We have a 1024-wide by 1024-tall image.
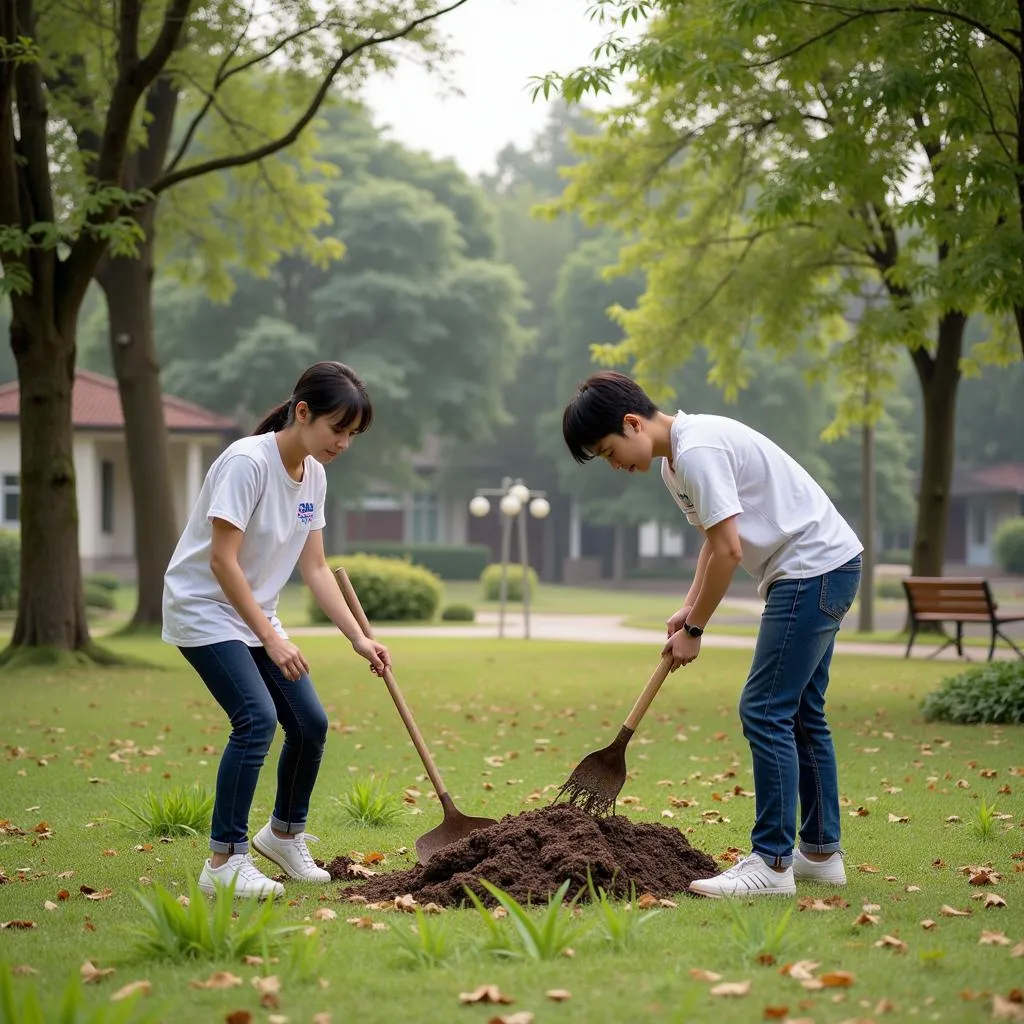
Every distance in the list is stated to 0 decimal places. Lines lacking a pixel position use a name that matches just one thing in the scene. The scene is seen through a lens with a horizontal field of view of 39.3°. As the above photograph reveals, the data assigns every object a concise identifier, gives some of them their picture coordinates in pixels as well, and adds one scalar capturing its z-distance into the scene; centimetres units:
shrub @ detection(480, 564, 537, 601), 3906
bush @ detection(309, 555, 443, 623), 2775
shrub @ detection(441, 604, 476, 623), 2917
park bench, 1559
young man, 477
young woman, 479
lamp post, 2405
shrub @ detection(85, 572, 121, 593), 3253
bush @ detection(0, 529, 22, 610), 2875
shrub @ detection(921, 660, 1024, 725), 1066
